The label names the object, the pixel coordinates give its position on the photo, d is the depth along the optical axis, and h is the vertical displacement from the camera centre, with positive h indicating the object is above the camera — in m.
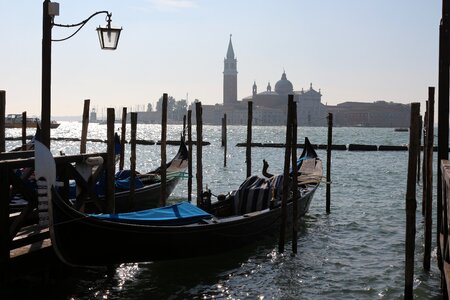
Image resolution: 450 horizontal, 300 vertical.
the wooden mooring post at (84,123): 8.60 +0.12
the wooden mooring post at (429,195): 5.69 -0.53
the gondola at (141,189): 8.69 -0.86
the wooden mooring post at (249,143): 10.33 -0.14
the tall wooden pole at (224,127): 26.31 +0.30
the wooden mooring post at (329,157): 10.24 -0.34
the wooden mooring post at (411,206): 4.92 -0.54
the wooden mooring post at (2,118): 7.30 +0.14
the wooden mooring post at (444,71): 5.60 +0.62
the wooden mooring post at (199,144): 8.32 -0.15
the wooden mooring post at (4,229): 4.76 -0.77
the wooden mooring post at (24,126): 13.71 +0.10
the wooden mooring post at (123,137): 10.96 -0.08
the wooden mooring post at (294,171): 7.11 -0.42
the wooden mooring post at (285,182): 6.93 -0.53
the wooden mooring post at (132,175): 8.64 -0.61
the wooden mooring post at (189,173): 11.04 -0.72
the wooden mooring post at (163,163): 9.04 -0.45
